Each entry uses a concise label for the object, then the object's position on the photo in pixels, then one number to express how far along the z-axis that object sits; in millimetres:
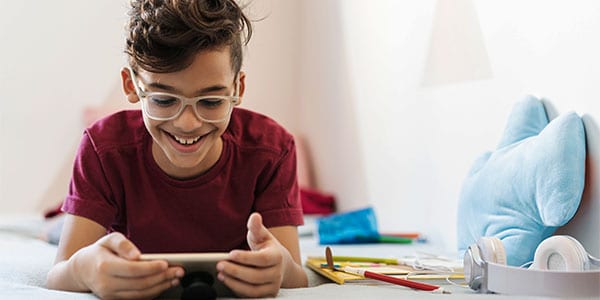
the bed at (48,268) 1030
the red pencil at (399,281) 1108
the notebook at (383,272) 1204
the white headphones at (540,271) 974
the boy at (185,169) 1031
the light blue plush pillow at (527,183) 1207
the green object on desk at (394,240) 1975
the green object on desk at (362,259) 1462
